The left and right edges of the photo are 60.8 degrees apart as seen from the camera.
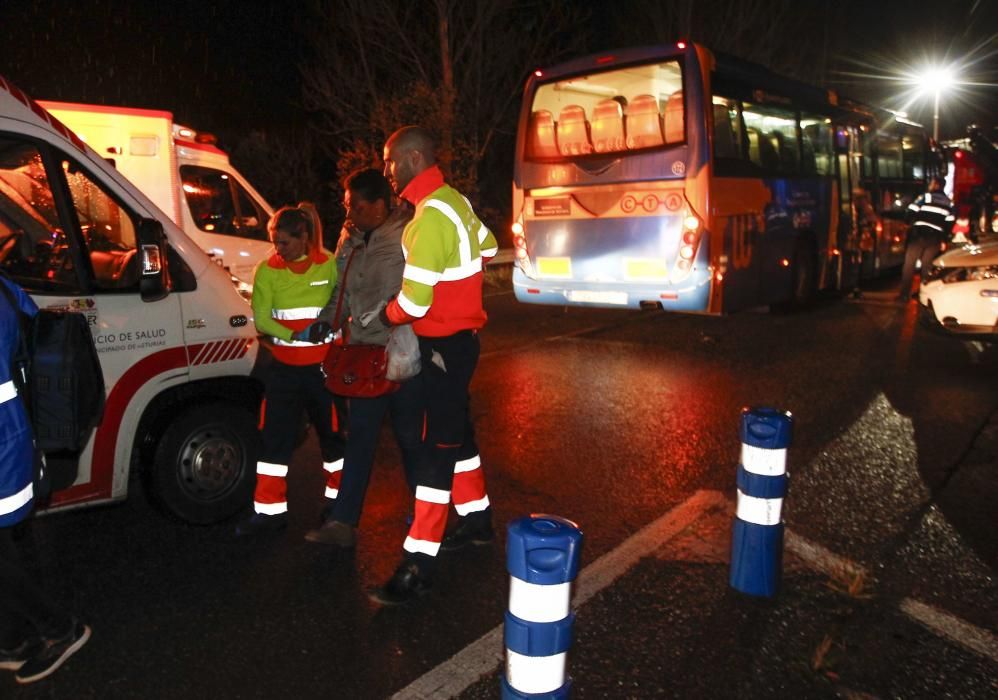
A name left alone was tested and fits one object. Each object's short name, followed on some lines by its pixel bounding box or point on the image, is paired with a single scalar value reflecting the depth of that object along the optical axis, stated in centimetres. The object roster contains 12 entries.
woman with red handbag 389
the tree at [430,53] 1797
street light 3468
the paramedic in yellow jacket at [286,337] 429
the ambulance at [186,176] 882
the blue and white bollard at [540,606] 224
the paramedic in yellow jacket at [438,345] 366
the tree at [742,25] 2392
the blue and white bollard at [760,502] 351
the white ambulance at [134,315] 386
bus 902
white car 749
